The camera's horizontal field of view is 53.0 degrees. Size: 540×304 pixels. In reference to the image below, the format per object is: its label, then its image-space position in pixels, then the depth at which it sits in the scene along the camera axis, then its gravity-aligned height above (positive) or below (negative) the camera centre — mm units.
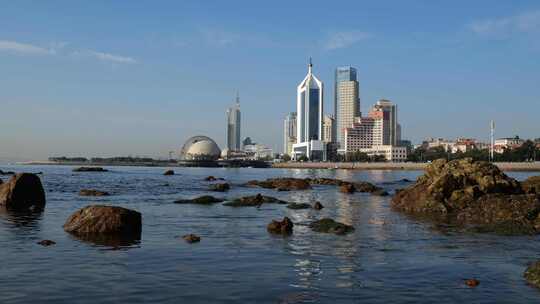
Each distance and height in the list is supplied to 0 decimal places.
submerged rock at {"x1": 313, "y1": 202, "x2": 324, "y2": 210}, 44844 -3848
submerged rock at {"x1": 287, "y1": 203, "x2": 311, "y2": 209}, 45344 -3868
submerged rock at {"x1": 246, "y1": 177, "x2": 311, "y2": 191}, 81062 -3772
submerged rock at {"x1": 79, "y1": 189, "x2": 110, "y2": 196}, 58459 -3715
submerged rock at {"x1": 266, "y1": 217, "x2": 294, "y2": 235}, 28575 -3582
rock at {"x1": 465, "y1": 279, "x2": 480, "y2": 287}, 16627 -3755
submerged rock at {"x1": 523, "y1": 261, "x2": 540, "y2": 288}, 16675 -3586
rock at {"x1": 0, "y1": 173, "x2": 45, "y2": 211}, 40706 -2692
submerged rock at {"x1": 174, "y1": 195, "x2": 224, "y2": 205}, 48875 -3788
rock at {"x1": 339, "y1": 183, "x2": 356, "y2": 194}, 70756 -3743
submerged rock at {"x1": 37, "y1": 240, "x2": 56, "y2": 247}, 23078 -3613
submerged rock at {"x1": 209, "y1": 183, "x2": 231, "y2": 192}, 74100 -3914
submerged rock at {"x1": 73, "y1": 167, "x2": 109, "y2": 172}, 168975 -3510
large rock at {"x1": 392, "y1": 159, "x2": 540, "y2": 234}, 33750 -2846
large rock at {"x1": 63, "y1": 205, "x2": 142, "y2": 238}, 25938 -3092
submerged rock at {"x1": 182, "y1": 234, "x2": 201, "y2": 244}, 25148 -3714
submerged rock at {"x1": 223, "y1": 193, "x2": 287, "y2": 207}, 47031 -3760
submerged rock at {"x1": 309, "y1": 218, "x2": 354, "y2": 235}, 28969 -3666
